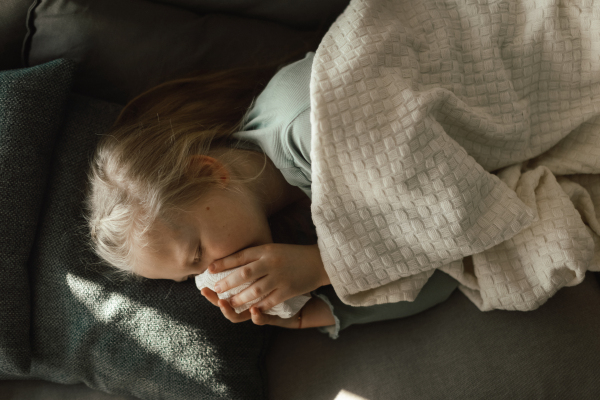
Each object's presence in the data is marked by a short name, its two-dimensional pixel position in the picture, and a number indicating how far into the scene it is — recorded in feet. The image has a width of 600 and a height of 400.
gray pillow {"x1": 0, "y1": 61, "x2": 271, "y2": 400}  2.83
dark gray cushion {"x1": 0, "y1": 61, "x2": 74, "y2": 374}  2.67
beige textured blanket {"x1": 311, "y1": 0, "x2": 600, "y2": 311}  2.48
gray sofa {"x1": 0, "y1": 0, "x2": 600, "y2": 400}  2.77
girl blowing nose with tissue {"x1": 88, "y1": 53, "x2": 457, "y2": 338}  2.59
